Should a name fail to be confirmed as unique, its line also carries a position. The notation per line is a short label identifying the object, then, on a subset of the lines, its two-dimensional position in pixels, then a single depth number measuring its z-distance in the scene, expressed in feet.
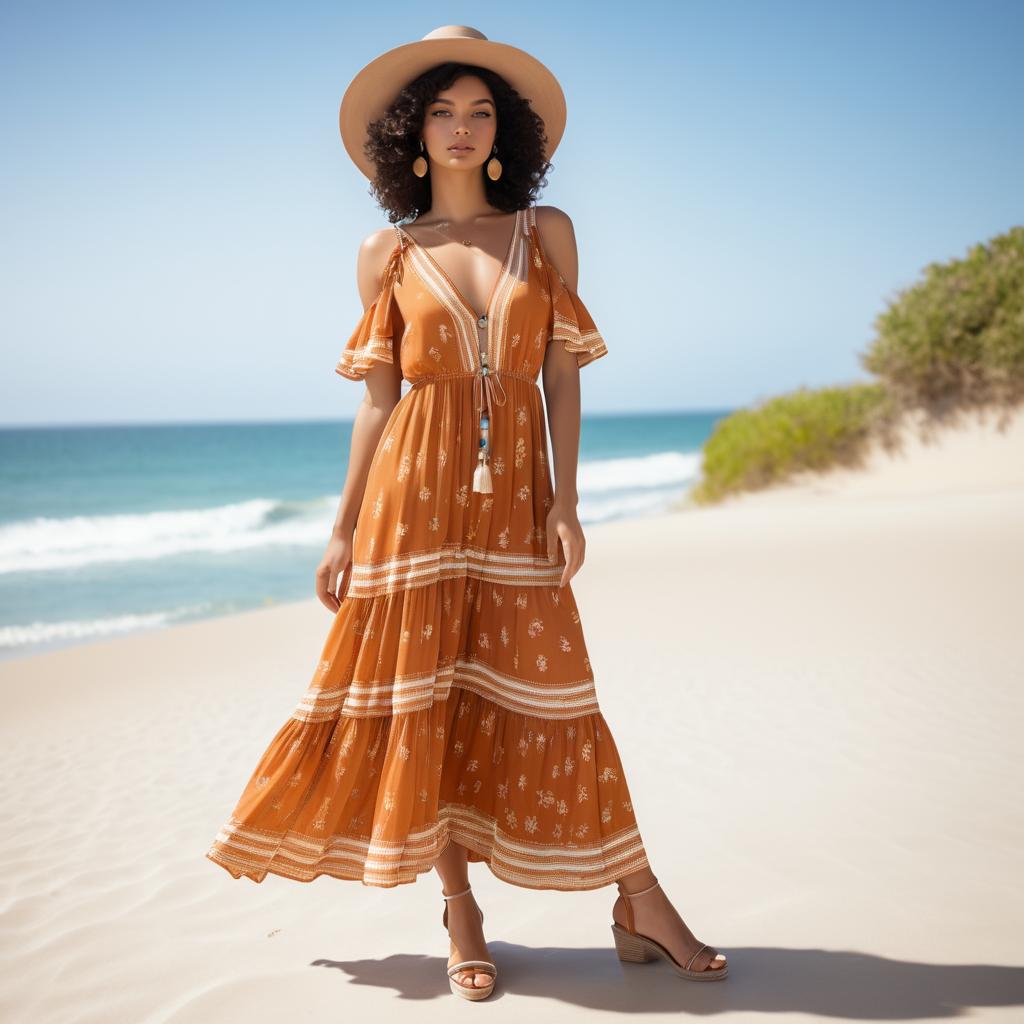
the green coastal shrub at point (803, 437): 64.18
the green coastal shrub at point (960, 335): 59.88
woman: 7.95
